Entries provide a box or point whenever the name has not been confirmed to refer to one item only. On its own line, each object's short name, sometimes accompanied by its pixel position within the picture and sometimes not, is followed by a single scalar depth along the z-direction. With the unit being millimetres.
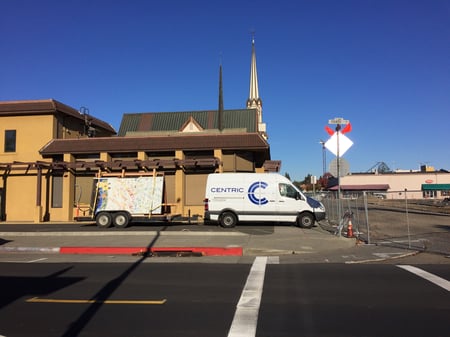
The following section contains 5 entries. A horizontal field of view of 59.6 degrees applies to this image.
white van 18734
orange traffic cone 15648
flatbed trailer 19484
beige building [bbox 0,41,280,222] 23772
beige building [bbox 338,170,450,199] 92688
